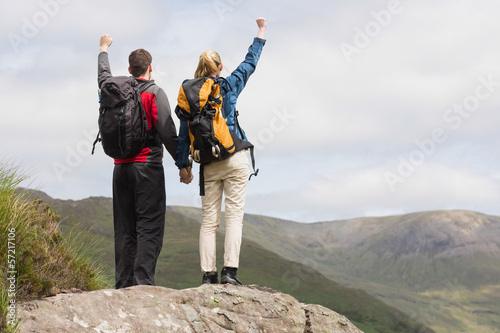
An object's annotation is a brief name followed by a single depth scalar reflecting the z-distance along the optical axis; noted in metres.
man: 7.75
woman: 7.70
